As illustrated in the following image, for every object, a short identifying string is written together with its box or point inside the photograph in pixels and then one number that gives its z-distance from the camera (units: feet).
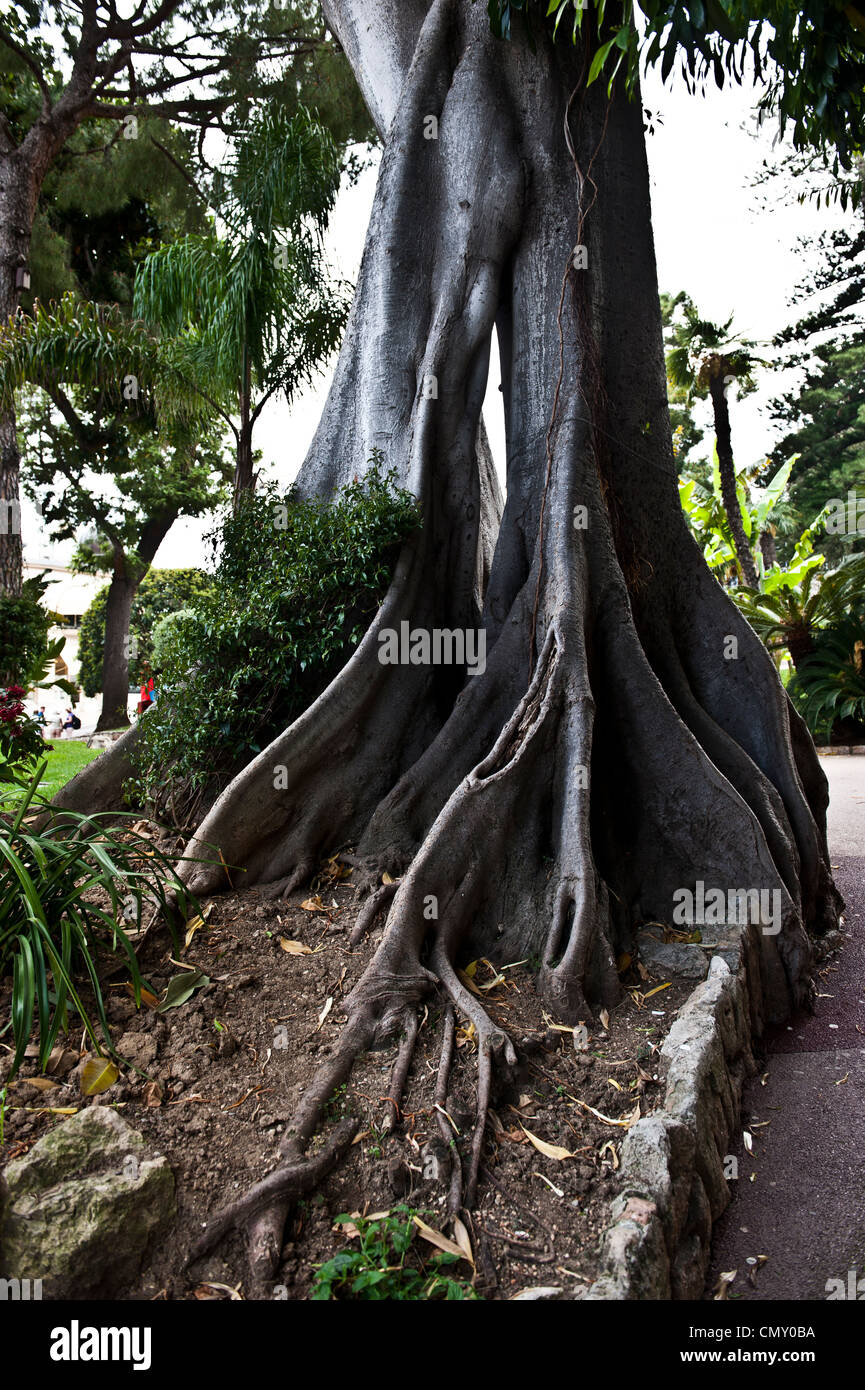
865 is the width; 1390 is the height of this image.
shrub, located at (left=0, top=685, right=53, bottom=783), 18.54
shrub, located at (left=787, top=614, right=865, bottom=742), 53.62
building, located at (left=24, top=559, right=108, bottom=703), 97.37
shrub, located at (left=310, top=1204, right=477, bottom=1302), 6.98
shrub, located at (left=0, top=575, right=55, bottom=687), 31.14
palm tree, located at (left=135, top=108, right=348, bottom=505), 27.76
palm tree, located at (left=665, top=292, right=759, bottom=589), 56.39
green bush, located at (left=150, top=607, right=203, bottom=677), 15.69
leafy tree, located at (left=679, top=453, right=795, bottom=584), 64.08
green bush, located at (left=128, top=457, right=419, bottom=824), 15.10
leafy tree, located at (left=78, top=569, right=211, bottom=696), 73.61
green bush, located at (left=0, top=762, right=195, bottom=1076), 8.61
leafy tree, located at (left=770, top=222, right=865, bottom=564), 92.17
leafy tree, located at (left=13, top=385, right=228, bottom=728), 65.31
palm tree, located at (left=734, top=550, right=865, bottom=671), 55.42
